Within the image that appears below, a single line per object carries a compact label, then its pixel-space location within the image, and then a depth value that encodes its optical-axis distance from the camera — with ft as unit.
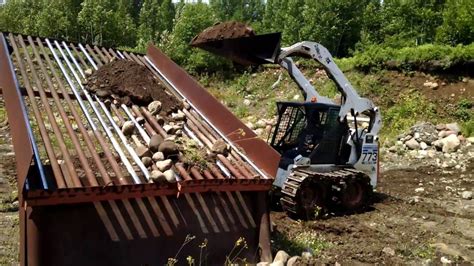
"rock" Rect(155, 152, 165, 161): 18.74
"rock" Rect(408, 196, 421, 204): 34.24
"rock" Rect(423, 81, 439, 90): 63.52
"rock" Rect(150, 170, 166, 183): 16.79
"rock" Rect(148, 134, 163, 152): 19.24
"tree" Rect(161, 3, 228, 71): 93.25
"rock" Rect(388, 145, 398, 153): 52.30
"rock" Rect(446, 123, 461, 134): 53.52
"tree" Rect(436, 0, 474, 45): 78.95
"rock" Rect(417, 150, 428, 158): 49.76
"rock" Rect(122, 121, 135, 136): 20.45
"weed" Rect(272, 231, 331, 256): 21.70
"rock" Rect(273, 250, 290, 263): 19.07
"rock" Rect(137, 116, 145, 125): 21.45
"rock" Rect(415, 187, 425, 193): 38.09
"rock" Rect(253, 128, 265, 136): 59.72
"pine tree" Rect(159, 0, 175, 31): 171.83
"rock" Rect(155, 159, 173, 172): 17.95
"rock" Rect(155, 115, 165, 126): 22.02
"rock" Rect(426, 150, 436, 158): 49.52
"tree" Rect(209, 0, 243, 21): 182.60
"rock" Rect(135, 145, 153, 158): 18.81
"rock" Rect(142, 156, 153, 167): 18.42
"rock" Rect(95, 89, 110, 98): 22.38
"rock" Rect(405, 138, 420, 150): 52.01
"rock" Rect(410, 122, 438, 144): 52.13
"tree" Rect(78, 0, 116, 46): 127.54
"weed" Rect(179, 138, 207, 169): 19.24
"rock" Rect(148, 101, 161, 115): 22.47
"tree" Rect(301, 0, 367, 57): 113.29
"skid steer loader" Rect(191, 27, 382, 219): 27.63
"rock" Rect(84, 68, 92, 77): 23.99
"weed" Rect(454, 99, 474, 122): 57.52
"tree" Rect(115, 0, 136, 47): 132.57
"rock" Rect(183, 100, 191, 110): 24.07
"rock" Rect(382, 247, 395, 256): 22.62
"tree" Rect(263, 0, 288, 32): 138.84
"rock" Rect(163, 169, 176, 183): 16.93
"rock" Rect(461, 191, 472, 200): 35.60
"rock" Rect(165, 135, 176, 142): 19.98
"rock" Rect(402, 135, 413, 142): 53.72
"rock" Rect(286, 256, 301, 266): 18.66
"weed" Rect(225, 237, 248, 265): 18.61
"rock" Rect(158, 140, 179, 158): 18.94
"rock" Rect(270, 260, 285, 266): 18.30
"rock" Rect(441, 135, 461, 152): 49.57
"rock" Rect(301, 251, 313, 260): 20.41
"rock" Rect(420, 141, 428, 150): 51.31
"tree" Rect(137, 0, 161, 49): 152.05
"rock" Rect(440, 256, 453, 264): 21.39
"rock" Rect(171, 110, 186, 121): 22.70
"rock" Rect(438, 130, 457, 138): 52.31
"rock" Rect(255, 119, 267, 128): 63.23
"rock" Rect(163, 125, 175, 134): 21.33
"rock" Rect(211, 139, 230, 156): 20.44
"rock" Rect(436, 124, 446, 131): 54.34
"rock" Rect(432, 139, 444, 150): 50.61
